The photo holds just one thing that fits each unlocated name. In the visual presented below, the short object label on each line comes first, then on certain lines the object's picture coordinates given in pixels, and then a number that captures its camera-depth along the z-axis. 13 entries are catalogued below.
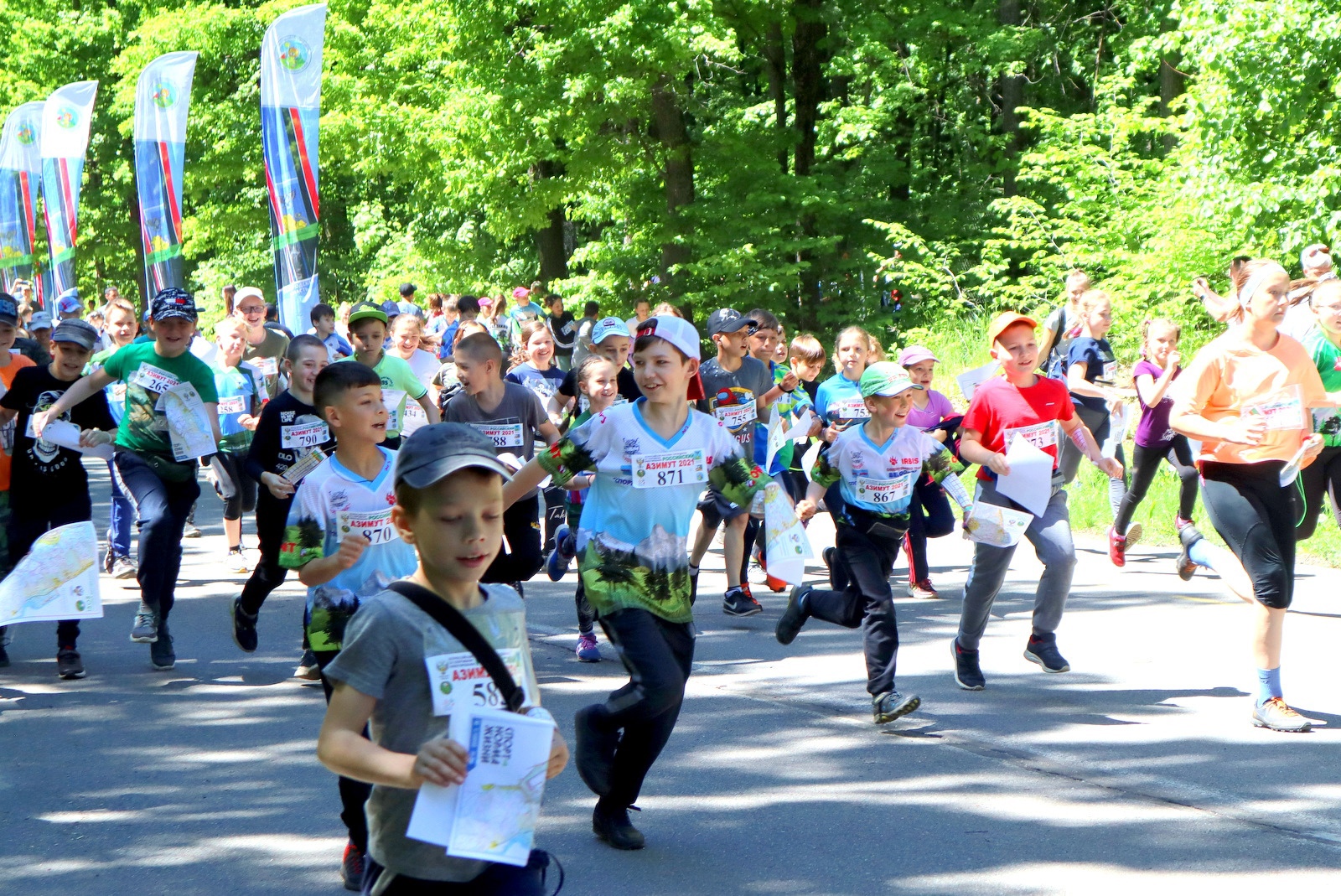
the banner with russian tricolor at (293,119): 36.97
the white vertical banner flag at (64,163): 53.69
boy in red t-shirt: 14.16
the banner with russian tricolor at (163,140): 42.94
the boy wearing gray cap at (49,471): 15.91
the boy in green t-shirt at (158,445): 16.03
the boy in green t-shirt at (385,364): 17.44
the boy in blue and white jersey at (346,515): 9.73
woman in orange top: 12.71
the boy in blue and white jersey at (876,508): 13.12
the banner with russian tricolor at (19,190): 58.78
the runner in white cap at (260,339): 24.45
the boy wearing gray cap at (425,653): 5.66
